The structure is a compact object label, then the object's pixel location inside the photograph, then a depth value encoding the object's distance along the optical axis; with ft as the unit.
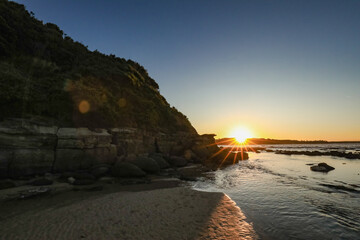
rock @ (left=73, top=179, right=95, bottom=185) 39.05
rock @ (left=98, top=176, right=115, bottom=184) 43.54
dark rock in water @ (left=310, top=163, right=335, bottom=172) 68.82
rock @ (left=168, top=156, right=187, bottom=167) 76.07
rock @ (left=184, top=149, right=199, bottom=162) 93.82
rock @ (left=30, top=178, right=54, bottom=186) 36.33
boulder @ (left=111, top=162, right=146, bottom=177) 48.49
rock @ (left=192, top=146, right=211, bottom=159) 101.24
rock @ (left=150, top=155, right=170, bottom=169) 66.98
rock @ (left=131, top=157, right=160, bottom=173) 55.62
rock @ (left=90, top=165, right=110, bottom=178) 46.50
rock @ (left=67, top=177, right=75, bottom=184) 39.67
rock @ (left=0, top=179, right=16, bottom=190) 32.91
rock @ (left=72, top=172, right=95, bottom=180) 42.47
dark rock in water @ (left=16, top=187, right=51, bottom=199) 29.52
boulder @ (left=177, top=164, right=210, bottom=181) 51.59
